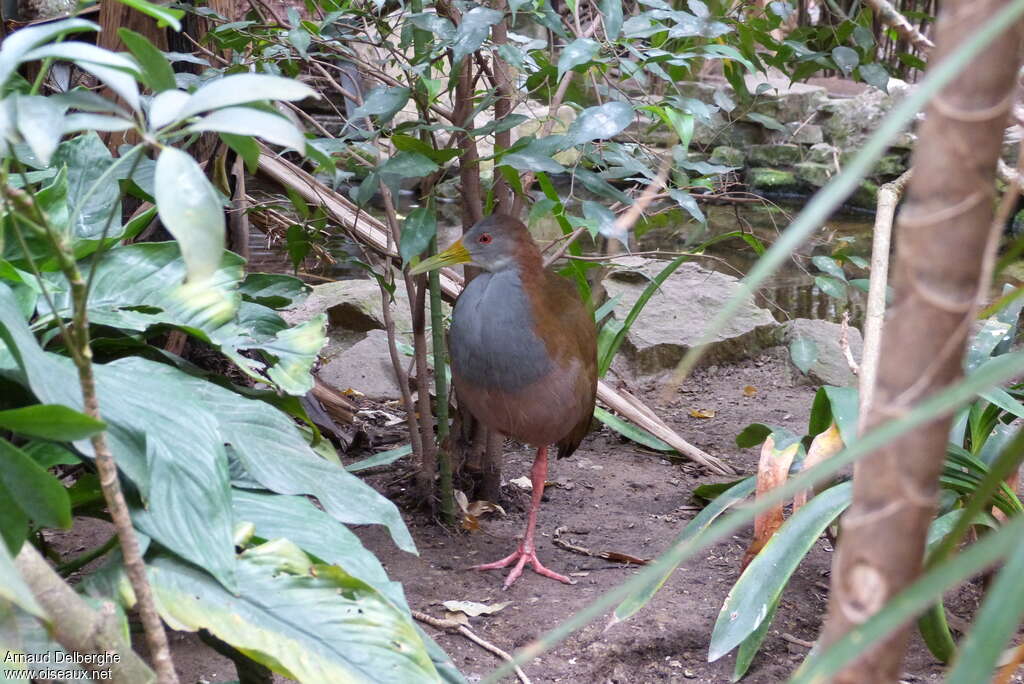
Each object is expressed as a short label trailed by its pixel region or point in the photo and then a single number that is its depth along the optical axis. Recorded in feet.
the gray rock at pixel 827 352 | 15.38
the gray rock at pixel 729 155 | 36.31
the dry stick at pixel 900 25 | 6.45
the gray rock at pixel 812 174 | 36.94
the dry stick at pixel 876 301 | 5.69
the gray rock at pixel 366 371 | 14.24
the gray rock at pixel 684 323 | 16.06
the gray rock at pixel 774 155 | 38.58
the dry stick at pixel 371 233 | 11.05
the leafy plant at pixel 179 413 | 3.15
